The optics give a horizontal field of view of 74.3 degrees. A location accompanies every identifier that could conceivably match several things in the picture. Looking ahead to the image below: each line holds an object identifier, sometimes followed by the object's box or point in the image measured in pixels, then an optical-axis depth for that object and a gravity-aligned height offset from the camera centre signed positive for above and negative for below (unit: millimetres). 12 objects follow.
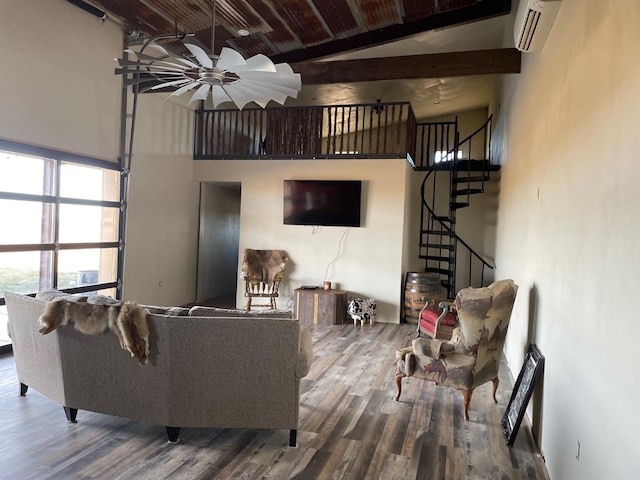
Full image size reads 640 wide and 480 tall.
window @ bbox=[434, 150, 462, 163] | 9927 +2012
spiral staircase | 7262 +520
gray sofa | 2613 -919
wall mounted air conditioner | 2949 +1659
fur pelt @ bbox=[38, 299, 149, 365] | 2596 -619
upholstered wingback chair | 3238 -858
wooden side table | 6289 -1105
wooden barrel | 6434 -808
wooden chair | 6676 -677
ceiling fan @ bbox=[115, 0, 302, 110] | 3014 +1196
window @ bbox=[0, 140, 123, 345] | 4523 -13
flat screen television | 6605 +491
